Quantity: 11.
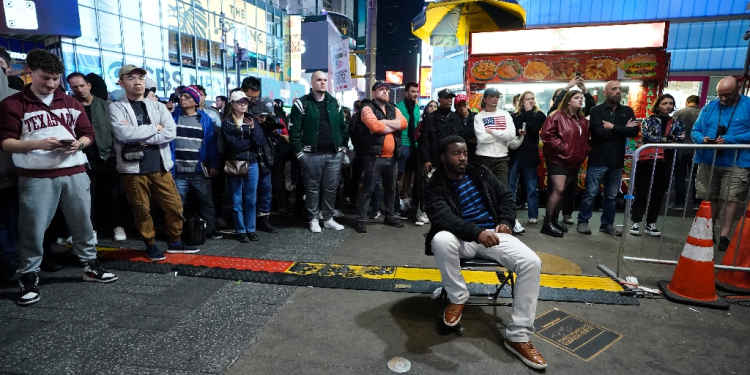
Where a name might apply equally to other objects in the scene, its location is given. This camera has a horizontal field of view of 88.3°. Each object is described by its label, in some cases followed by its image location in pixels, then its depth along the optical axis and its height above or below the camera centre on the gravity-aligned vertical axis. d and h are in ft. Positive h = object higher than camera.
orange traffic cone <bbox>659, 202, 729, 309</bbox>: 11.76 -4.25
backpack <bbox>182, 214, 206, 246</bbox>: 16.85 -4.92
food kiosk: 23.62 +4.07
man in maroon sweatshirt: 11.15 -1.14
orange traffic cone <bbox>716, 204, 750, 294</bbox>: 13.08 -4.67
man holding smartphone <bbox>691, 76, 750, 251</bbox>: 16.38 -0.62
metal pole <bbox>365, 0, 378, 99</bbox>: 33.76 +7.58
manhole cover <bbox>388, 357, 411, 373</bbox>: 8.55 -5.41
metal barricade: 12.80 -3.06
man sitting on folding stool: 9.09 -2.84
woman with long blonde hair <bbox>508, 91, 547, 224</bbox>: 20.89 -1.37
